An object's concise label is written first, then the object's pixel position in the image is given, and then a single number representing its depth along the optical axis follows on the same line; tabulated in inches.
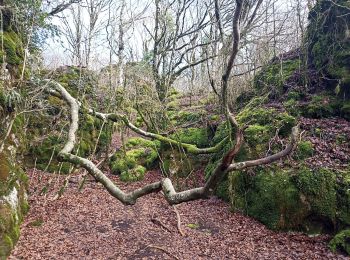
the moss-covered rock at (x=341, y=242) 225.5
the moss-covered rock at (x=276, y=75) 444.1
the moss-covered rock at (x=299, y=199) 260.1
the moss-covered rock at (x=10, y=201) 211.0
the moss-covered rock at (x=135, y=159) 438.3
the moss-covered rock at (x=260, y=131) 340.5
